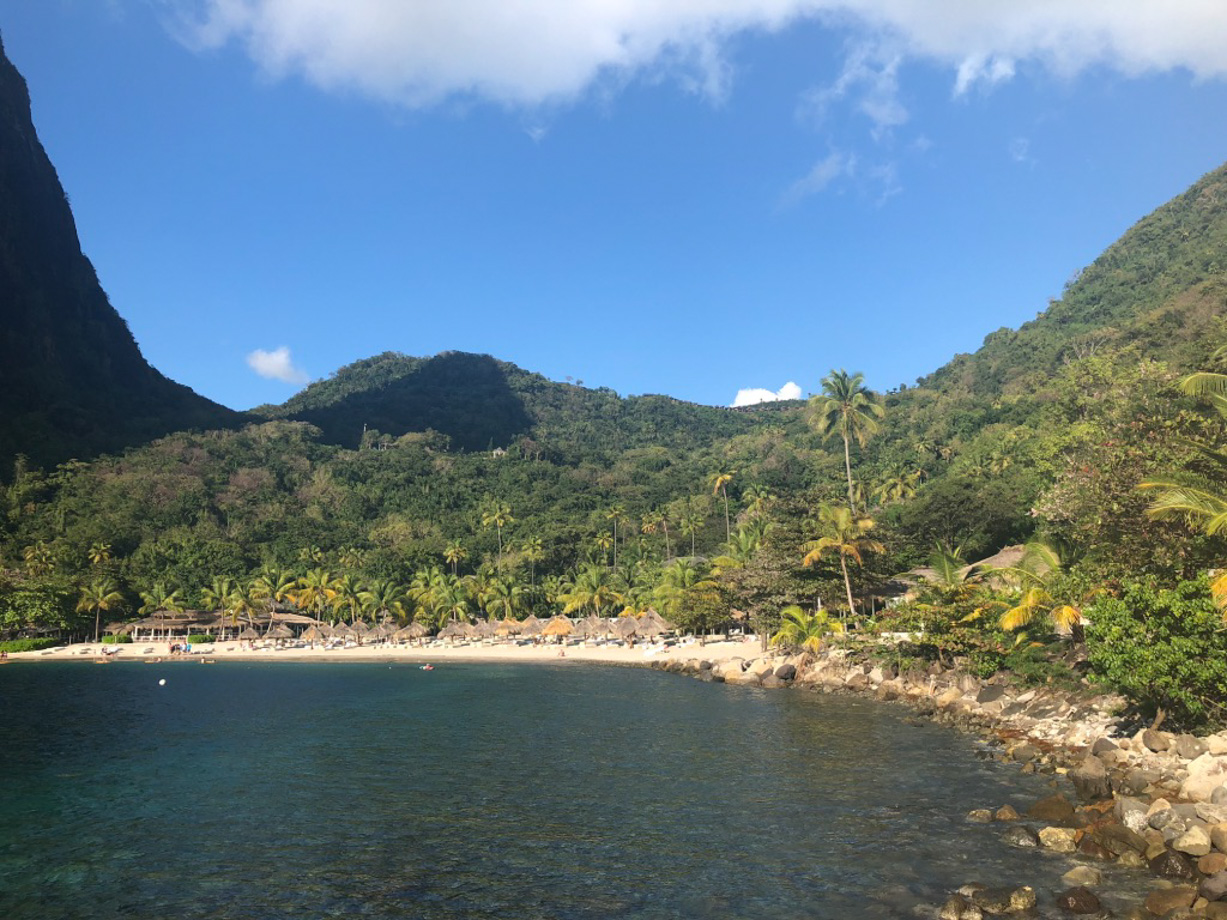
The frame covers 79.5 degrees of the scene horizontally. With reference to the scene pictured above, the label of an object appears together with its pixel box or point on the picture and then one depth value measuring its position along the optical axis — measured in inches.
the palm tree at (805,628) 1615.4
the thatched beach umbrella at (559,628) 2741.1
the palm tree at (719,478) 3663.9
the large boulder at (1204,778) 567.8
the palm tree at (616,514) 4350.4
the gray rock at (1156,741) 678.5
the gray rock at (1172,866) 470.6
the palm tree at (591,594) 3083.2
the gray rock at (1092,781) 626.5
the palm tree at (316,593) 3319.4
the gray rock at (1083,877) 462.9
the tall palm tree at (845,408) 2239.2
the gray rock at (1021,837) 540.1
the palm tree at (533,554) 3905.0
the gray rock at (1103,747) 720.3
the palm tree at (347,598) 3267.7
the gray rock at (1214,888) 427.2
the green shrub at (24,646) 2609.5
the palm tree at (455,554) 3880.9
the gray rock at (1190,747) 641.6
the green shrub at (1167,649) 639.1
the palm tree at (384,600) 3228.3
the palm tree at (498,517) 4217.5
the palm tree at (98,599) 2928.2
